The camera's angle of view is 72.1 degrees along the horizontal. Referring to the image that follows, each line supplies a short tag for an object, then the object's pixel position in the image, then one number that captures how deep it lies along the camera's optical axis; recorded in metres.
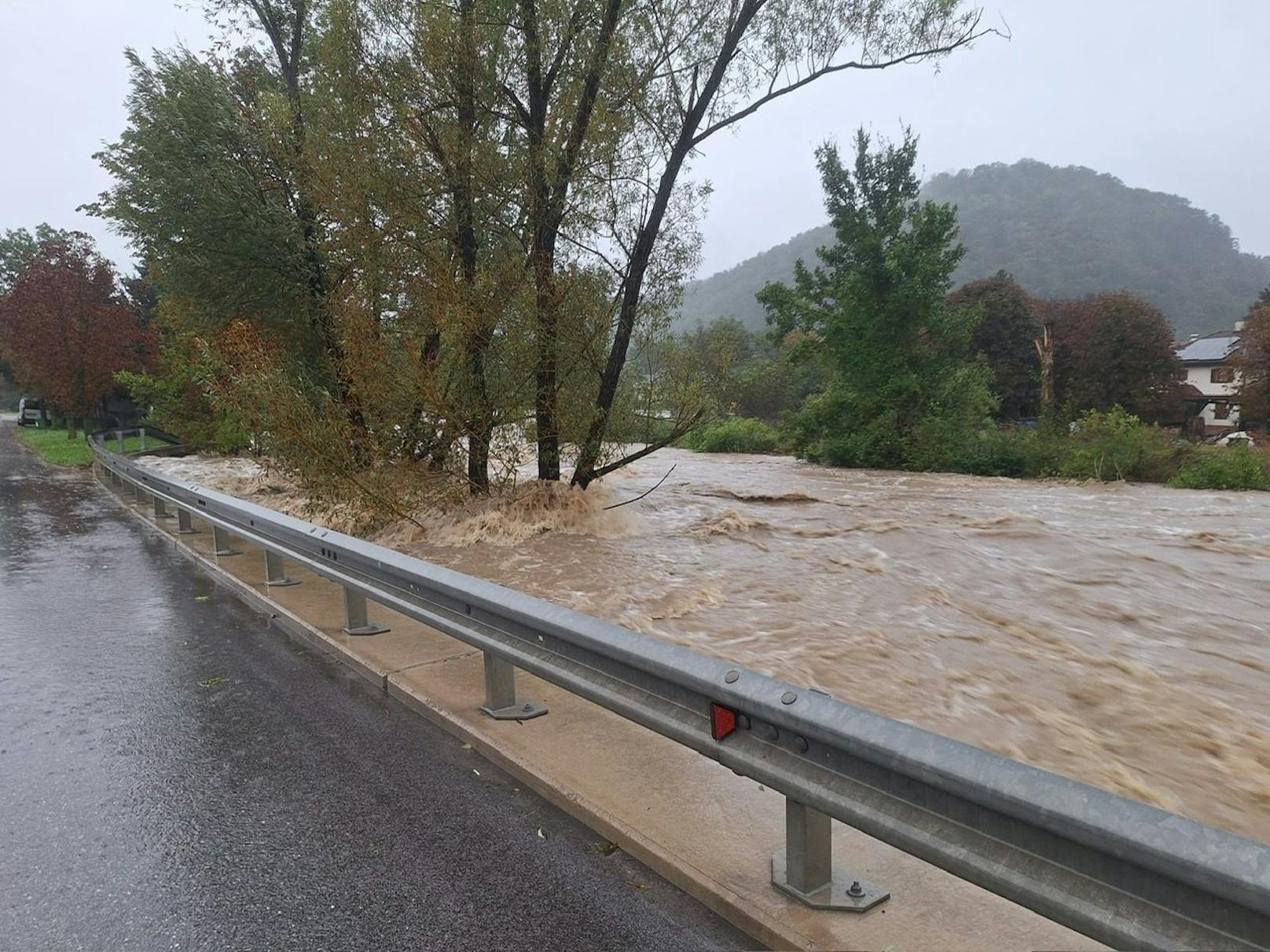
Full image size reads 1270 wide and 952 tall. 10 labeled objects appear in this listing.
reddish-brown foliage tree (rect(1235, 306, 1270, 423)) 37.16
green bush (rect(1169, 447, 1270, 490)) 18.22
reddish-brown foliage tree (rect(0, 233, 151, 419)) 30.08
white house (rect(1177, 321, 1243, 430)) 43.06
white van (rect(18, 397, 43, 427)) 57.25
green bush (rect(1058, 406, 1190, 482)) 19.98
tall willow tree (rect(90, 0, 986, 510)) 10.13
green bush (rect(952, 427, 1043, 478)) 22.12
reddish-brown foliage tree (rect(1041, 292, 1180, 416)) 44.47
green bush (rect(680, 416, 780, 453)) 33.91
